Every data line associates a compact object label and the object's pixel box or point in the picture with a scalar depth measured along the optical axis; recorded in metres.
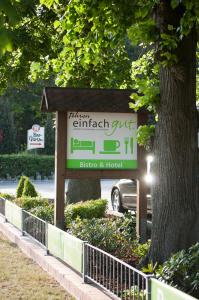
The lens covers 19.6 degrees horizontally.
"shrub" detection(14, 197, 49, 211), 12.52
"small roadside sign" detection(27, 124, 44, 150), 28.52
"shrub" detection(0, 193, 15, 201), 15.06
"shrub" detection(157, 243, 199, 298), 5.66
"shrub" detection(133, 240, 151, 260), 7.98
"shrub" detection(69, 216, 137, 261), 8.23
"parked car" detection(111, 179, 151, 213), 15.63
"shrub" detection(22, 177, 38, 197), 14.88
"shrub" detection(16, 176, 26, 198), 15.61
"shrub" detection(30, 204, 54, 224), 10.97
